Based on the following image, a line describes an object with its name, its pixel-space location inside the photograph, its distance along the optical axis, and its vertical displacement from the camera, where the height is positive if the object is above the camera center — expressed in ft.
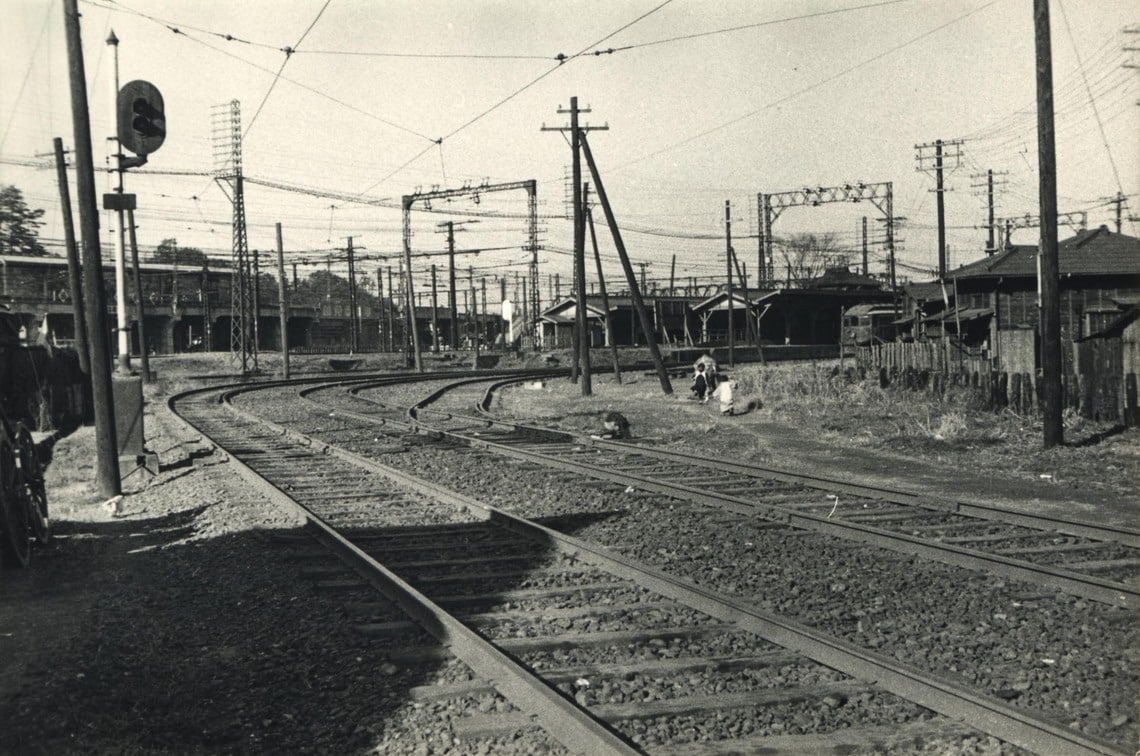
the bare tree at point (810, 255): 355.15 +26.56
